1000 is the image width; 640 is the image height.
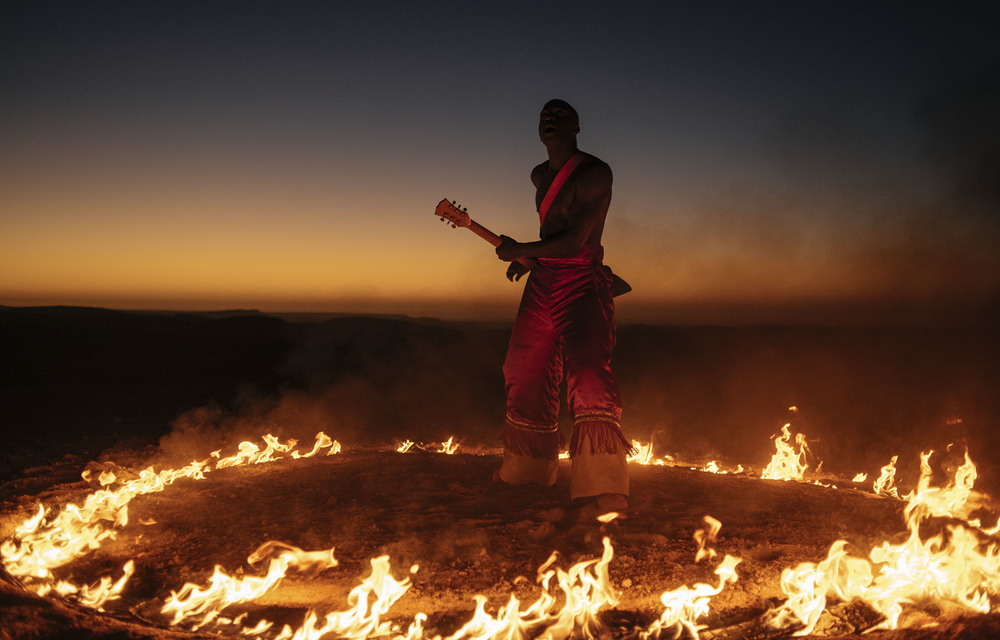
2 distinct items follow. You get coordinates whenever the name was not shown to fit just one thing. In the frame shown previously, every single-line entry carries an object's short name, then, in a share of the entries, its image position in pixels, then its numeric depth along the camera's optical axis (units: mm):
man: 4625
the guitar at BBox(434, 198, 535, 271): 5039
